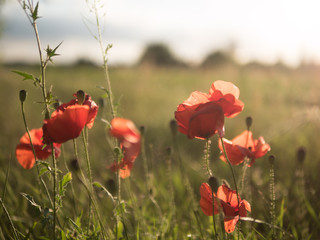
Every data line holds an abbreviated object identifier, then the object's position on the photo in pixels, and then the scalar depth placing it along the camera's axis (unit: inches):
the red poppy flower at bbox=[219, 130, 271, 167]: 35.3
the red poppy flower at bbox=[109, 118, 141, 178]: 28.8
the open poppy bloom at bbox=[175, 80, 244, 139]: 28.1
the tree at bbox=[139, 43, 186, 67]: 1219.2
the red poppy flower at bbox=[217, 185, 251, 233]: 31.4
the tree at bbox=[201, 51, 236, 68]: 1097.3
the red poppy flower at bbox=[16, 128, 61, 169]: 39.8
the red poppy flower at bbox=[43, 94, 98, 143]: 28.0
